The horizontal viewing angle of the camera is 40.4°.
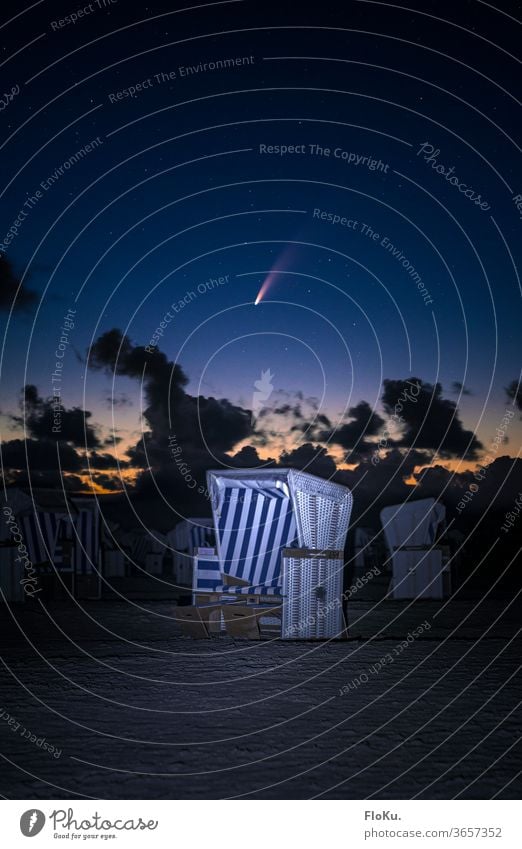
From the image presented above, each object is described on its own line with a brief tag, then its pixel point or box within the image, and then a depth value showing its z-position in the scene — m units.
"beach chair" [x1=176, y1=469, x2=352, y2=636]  10.75
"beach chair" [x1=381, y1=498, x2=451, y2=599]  19.66
